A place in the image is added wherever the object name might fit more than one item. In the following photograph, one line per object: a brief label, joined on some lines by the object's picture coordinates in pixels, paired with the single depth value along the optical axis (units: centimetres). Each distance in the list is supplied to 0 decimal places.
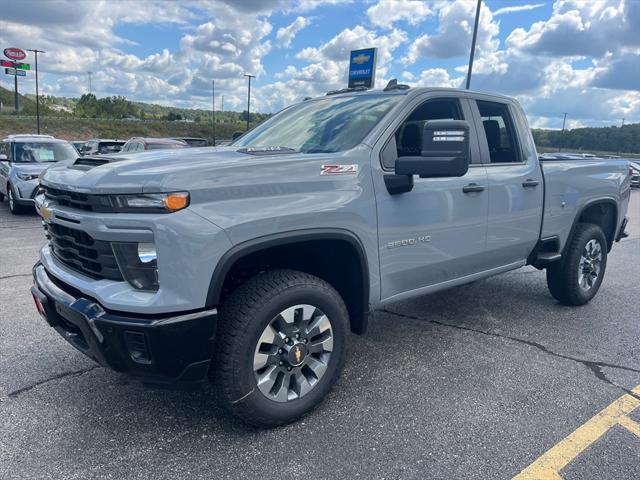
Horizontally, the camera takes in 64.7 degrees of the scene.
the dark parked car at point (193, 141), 1337
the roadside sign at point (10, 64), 5564
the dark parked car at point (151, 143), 1146
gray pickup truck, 242
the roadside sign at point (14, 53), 5562
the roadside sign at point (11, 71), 5578
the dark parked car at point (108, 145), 1571
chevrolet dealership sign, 1962
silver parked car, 1062
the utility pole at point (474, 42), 1469
